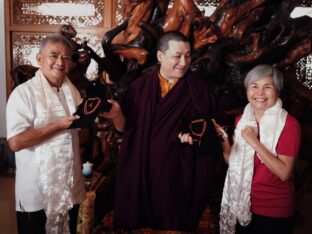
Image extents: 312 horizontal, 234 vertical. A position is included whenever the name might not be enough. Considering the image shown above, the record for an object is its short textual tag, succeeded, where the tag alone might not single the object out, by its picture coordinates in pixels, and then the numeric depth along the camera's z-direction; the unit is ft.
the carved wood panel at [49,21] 12.32
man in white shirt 4.46
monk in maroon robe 4.96
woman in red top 4.40
